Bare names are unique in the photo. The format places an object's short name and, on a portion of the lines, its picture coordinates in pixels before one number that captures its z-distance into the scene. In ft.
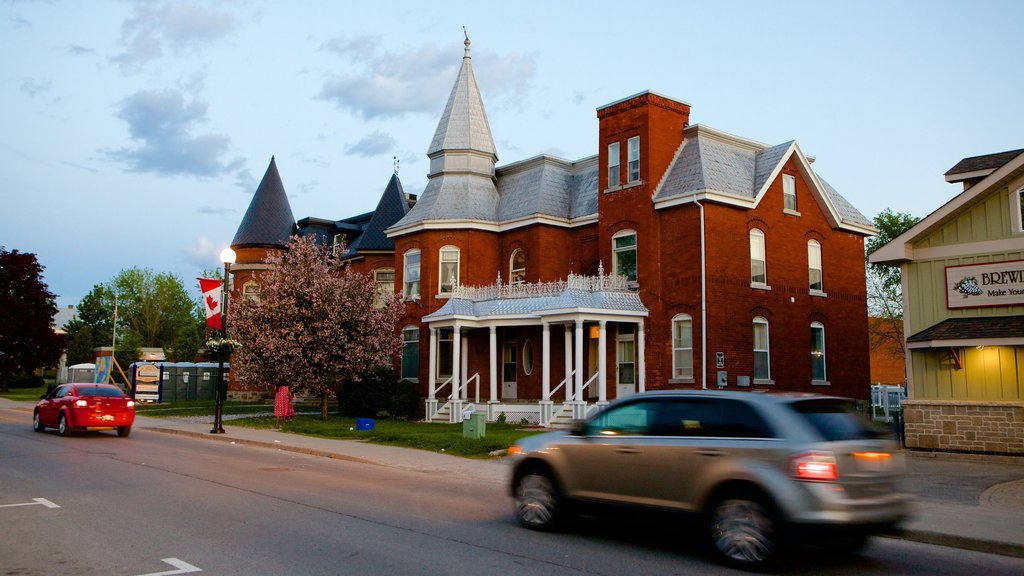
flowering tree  96.27
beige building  59.98
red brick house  87.66
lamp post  82.33
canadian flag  82.02
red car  76.02
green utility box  70.64
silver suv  25.18
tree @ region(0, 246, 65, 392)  203.41
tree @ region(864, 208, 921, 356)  179.22
